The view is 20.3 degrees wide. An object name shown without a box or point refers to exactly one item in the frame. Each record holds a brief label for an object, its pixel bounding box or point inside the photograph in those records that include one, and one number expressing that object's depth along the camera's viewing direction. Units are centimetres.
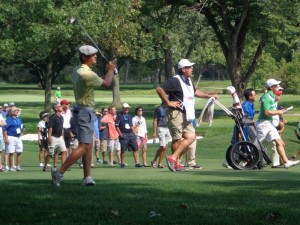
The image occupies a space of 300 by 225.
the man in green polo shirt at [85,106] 1105
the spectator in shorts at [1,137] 2035
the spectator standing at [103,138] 2439
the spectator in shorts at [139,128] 2333
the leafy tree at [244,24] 4147
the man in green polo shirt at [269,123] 1608
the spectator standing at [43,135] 2165
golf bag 1555
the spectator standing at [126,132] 2267
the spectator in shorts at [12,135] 2100
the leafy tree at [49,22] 3566
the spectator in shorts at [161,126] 2116
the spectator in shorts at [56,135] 1981
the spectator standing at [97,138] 2469
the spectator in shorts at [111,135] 2339
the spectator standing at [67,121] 2169
